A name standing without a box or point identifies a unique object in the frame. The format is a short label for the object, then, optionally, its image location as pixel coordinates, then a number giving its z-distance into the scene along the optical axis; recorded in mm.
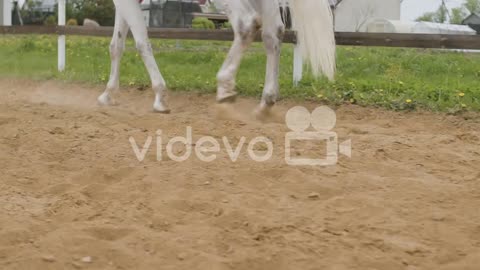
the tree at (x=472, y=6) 28406
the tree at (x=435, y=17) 28756
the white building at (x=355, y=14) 25891
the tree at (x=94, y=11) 35812
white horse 4949
